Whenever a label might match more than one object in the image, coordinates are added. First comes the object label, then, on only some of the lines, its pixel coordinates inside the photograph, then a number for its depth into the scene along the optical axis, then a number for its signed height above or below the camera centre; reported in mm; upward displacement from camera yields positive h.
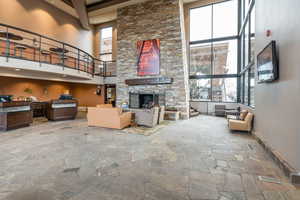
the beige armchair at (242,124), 4879 -868
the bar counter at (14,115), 4902 -631
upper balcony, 4840 +1297
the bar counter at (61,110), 6842 -579
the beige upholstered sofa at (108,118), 5324 -757
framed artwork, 8512 +2571
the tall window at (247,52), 5637 +2226
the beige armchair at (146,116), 5734 -728
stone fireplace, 8023 +2915
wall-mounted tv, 2904 +819
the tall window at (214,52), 8969 +3200
